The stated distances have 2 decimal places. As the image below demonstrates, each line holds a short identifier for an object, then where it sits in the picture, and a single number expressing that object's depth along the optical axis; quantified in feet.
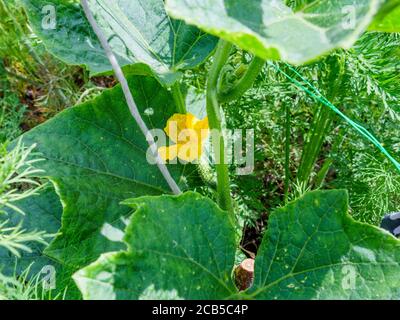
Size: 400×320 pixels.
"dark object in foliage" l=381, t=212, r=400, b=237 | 1.30
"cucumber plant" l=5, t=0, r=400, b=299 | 1.05
